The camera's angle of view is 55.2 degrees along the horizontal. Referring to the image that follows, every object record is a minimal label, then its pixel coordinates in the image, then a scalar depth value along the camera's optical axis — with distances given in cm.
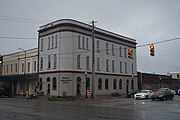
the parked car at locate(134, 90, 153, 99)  2783
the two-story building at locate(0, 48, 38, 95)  3557
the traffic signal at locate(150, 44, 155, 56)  1740
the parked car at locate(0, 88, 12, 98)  3350
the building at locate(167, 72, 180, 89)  6164
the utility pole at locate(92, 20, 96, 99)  2567
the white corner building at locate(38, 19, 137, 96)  3072
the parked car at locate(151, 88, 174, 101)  2432
